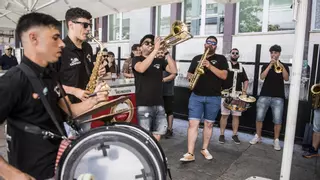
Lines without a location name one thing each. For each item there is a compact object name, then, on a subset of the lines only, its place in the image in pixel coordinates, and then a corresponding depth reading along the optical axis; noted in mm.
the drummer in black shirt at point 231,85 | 5168
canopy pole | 2693
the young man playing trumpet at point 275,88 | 4785
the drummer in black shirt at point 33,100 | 1373
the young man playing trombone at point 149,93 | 3418
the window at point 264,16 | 7809
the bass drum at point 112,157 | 1270
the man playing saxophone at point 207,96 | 3883
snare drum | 4855
